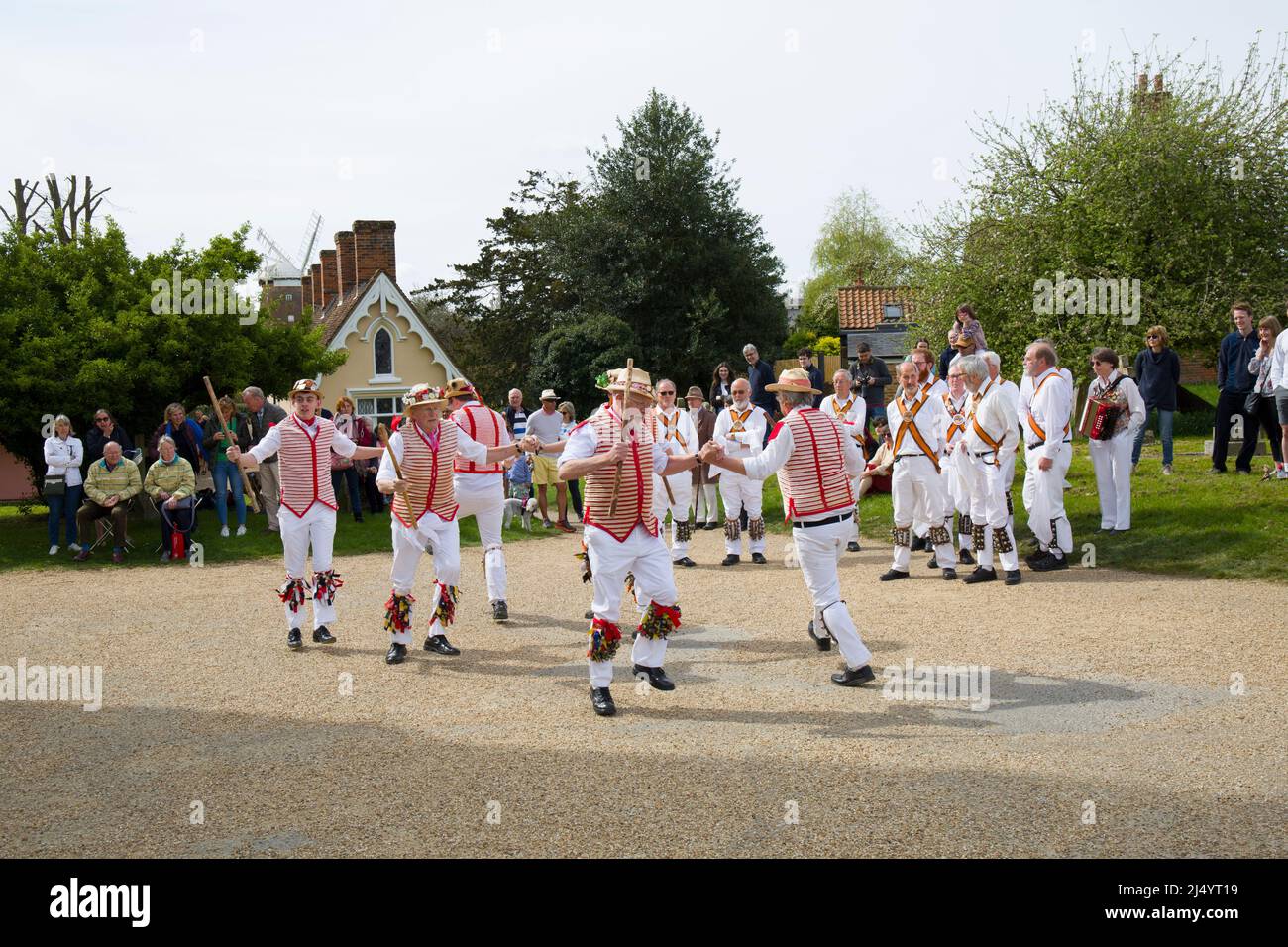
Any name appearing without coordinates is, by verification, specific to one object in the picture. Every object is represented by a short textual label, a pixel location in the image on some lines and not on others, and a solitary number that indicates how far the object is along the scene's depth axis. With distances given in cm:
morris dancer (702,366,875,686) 830
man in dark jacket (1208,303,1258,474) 1577
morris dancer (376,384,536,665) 972
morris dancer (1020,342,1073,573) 1238
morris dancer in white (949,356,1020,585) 1222
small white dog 1972
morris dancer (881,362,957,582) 1284
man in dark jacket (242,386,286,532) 1885
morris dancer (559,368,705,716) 789
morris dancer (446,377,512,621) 1098
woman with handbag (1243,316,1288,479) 1506
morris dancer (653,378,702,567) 1427
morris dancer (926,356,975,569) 1280
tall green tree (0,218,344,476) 1944
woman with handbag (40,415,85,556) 1734
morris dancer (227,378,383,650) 1032
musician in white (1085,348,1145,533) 1373
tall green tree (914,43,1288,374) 2414
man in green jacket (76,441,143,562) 1720
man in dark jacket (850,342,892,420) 1759
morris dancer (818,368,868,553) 1412
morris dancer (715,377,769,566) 1498
